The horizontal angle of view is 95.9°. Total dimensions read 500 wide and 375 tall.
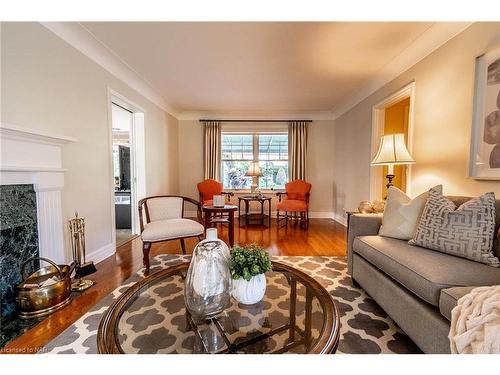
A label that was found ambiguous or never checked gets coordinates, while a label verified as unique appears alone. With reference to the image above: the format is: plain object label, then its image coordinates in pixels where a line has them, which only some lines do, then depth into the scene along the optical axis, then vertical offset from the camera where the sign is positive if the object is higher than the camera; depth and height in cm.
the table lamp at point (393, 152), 230 +23
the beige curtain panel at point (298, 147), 515 +61
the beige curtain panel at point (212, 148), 520 +59
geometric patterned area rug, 130 -100
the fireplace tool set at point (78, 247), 215 -73
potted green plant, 105 -47
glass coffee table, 81 -63
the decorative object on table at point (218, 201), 311 -38
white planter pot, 106 -55
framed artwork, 165 +41
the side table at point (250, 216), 440 -91
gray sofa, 109 -60
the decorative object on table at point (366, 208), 252 -38
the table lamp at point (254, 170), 460 +6
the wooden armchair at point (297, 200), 423 -53
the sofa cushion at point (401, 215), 176 -33
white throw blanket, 79 -56
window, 544 +38
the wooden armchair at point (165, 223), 229 -56
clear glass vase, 100 -50
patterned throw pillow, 134 -35
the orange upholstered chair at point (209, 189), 459 -32
